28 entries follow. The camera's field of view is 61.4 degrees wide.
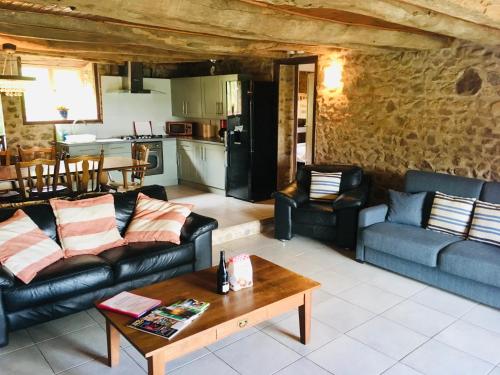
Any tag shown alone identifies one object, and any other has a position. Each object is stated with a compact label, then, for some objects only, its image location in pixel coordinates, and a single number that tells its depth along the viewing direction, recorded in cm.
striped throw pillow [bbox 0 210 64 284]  290
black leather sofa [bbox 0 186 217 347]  282
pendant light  454
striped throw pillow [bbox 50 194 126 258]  339
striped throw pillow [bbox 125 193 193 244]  365
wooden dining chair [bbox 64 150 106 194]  475
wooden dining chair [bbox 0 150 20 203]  470
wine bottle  269
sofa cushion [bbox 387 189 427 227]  432
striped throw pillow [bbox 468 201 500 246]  369
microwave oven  792
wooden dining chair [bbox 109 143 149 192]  554
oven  745
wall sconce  562
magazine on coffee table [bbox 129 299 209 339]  223
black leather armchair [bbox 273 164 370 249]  463
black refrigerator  636
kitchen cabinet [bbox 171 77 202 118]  741
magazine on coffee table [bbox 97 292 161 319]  243
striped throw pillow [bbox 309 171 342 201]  510
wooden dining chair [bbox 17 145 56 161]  552
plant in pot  680
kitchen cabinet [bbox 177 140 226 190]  694
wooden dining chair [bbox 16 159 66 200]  449
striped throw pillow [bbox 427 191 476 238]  396
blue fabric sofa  341
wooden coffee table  216
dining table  459
